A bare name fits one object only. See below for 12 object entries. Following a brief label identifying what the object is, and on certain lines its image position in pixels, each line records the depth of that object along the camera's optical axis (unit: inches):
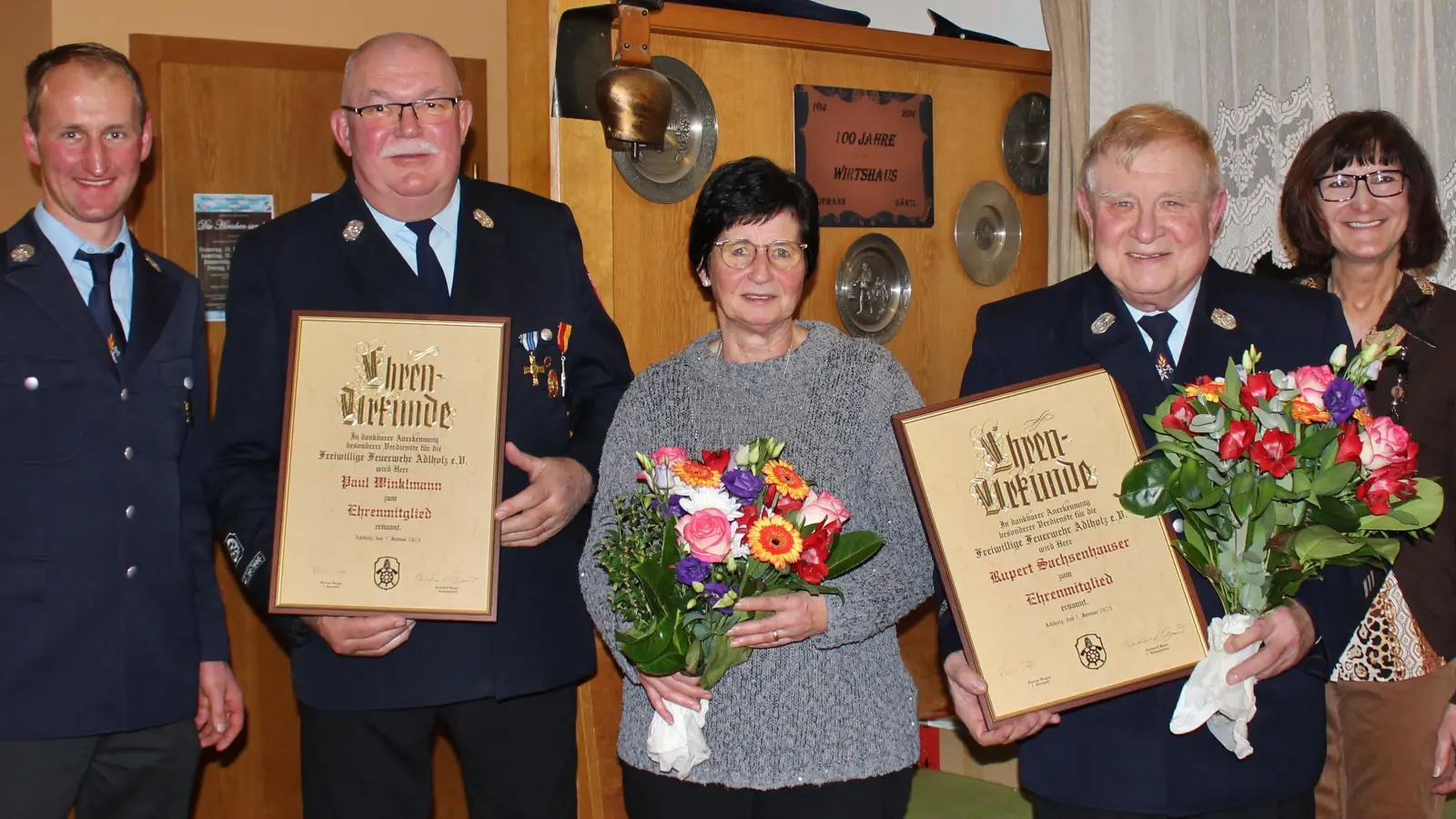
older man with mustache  90.0
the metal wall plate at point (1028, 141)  164.7
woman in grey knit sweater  81.0
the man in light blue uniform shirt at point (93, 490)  90.7
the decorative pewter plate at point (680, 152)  132.3
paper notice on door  145.9
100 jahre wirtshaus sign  146.4
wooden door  143.6
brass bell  125.9
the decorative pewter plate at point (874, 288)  150.4
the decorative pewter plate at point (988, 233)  160.7
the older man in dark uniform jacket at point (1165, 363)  73.2
